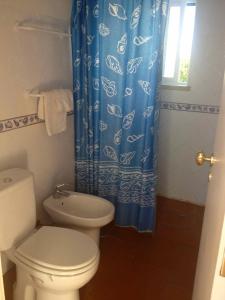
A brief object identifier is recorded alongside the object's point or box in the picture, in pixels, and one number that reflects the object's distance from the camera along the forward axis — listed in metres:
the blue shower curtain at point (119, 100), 1.92
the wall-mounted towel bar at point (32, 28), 1.62
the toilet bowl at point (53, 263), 1.38
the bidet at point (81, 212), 1.86
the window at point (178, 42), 2.41
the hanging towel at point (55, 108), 1.85
